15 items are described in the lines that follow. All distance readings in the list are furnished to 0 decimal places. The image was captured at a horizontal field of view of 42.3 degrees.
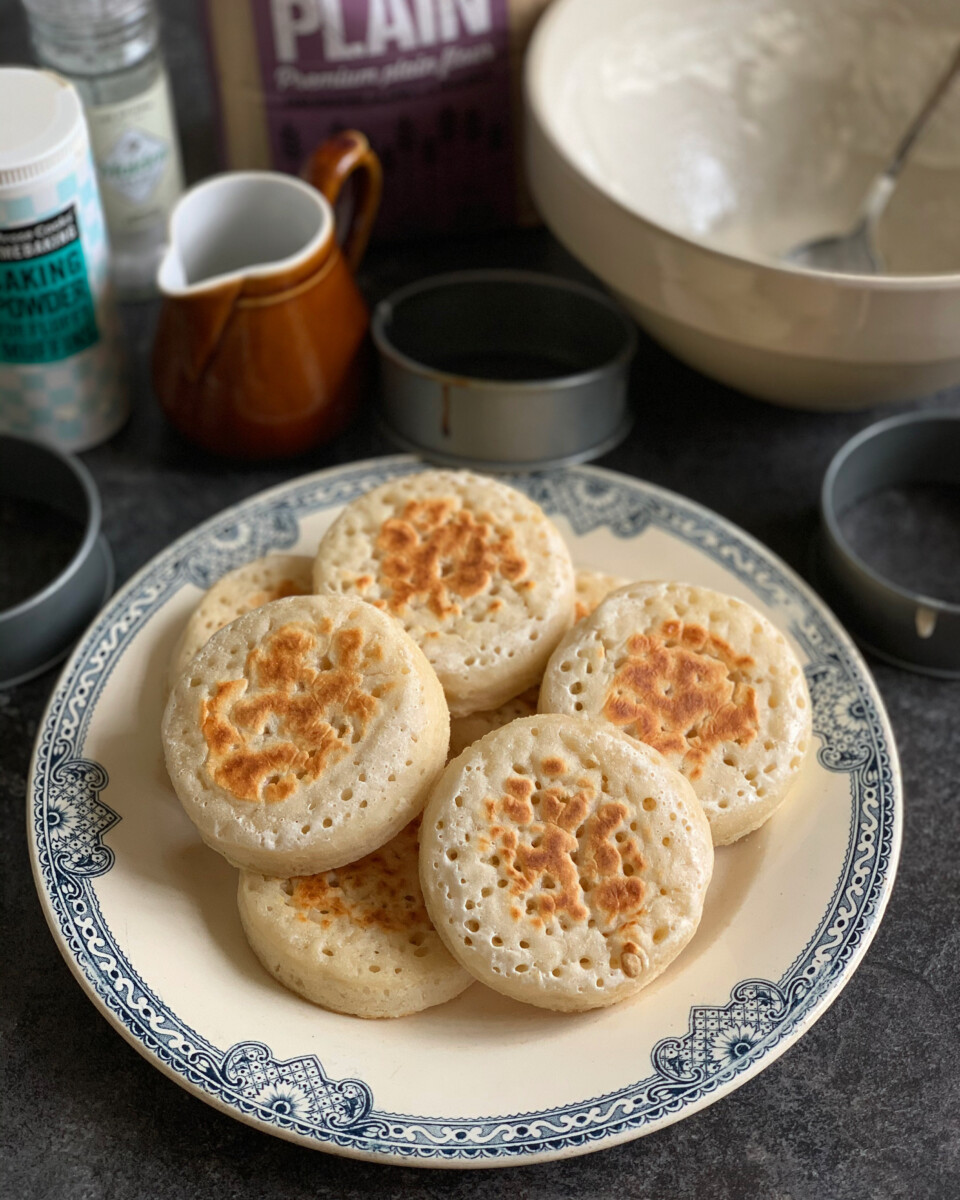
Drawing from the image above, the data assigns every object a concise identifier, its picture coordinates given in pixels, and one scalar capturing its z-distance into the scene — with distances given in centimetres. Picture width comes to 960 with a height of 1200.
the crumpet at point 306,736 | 86
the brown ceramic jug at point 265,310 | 118
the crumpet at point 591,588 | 105
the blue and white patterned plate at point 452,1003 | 79
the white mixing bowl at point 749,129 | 124
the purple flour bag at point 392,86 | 134
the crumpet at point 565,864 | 81
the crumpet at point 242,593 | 103
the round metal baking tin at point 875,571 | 111
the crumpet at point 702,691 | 91
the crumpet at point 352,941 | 85
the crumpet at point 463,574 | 97
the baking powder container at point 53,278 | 110
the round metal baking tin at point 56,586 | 110
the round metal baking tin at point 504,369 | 123
